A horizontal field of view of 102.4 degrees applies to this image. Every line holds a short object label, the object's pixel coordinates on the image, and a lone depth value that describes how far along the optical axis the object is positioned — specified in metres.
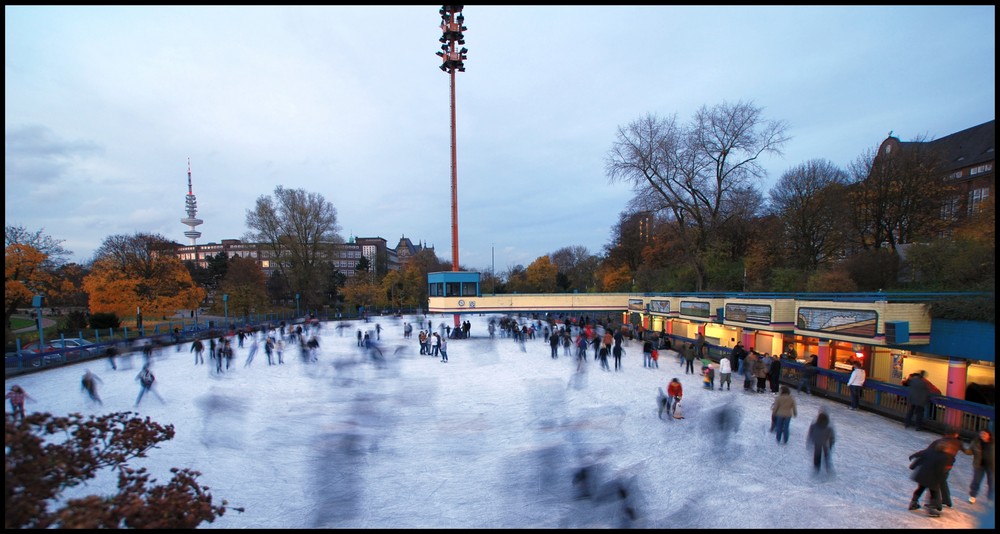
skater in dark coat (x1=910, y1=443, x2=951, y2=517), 5.54
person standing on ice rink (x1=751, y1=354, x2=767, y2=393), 12.02
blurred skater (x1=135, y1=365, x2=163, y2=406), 11.49
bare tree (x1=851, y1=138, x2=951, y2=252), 18.42
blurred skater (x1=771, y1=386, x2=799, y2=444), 8.12
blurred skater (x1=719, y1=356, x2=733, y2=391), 12.30
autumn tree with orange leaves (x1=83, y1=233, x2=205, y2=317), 26.95
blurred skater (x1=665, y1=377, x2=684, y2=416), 9.81
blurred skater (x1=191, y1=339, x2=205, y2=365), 17.26
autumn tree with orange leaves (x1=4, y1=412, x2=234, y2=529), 2.57
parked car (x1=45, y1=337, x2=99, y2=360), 17.87
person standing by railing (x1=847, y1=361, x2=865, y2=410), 10.27
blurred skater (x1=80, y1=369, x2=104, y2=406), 11.01
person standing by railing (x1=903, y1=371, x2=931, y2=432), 8.69
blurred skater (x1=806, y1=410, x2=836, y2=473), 6.91
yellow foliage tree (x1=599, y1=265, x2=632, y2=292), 42.94
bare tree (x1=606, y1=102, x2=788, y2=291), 25.34
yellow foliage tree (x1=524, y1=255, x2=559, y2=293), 56.38
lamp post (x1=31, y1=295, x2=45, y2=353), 15.30
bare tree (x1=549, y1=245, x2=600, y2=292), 57.75
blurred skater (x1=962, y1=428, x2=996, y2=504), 5.51
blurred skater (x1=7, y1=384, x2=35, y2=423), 8.43
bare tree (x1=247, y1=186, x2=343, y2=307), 43.56
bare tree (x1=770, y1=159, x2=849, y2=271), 21.61
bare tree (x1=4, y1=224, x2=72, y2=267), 20.05
